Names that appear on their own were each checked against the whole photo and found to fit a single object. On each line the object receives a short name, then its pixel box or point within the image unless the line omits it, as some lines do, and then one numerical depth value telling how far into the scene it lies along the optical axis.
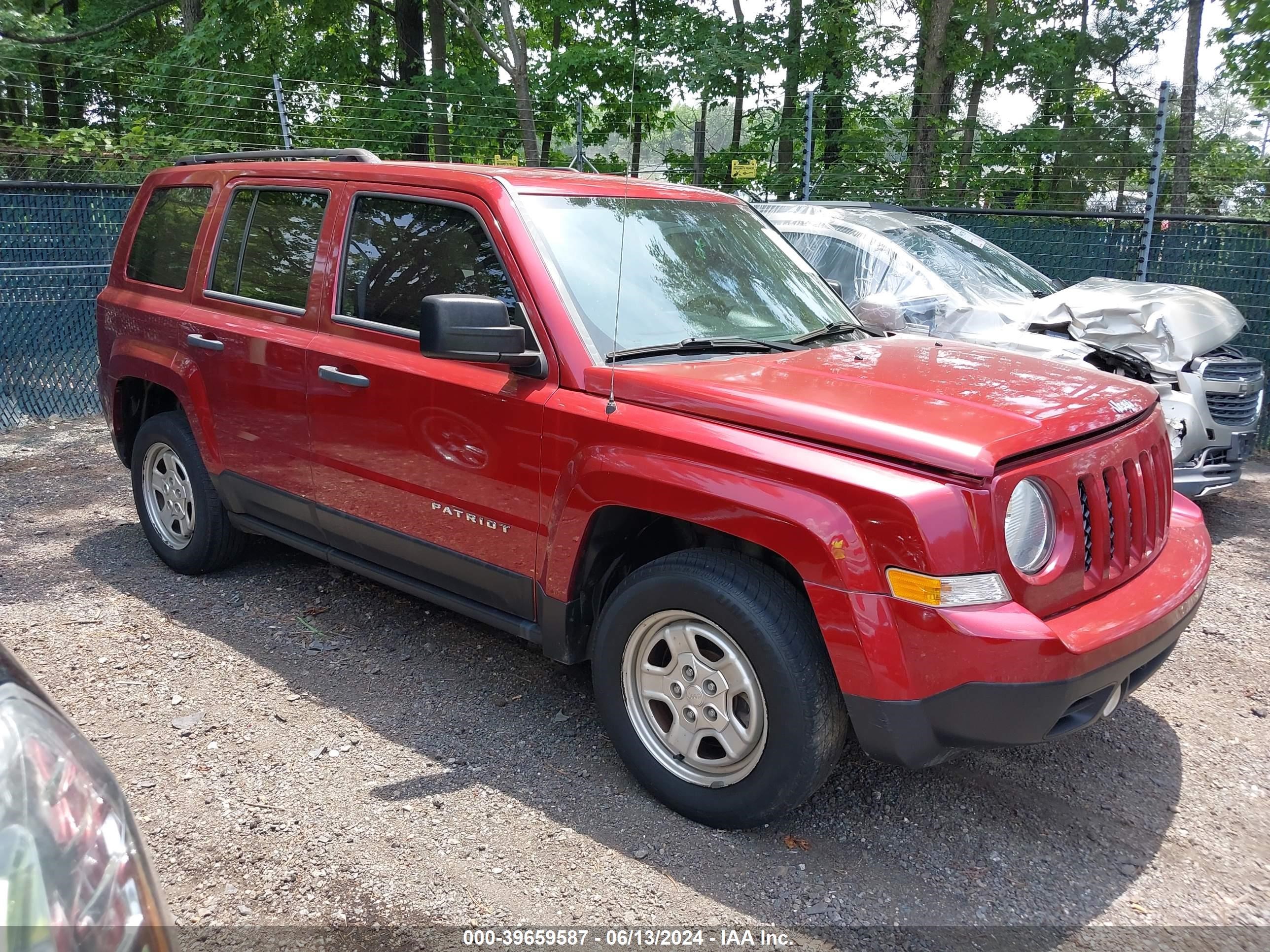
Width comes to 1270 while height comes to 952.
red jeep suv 2.71
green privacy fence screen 8.65
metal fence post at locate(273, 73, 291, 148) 10.62
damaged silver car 6.10
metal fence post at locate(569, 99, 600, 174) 6.41
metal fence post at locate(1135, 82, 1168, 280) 8.94
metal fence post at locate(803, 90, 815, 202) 11.00
